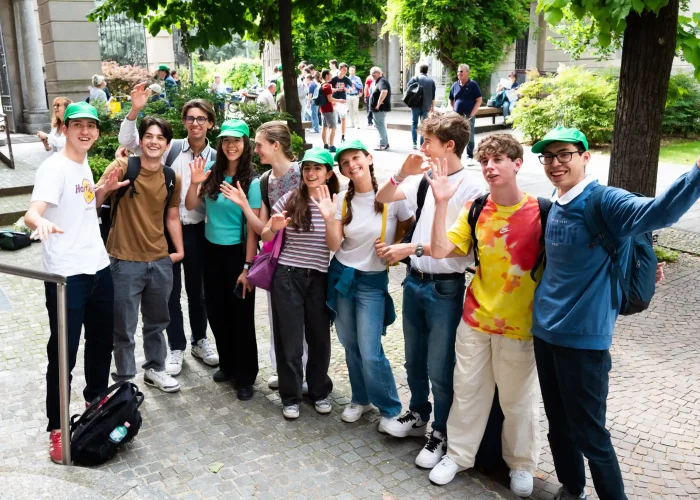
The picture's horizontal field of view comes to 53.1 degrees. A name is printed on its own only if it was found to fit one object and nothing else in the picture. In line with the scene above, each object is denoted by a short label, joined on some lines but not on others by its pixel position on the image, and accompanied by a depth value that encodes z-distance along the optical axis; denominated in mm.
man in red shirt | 16484
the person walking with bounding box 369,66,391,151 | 16734
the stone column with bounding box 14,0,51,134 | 20297
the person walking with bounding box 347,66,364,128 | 21484
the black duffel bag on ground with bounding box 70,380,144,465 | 4094
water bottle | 4148
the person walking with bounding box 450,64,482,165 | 14305
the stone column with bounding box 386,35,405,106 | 31953
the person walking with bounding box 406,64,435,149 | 16406
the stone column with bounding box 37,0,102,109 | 16734
